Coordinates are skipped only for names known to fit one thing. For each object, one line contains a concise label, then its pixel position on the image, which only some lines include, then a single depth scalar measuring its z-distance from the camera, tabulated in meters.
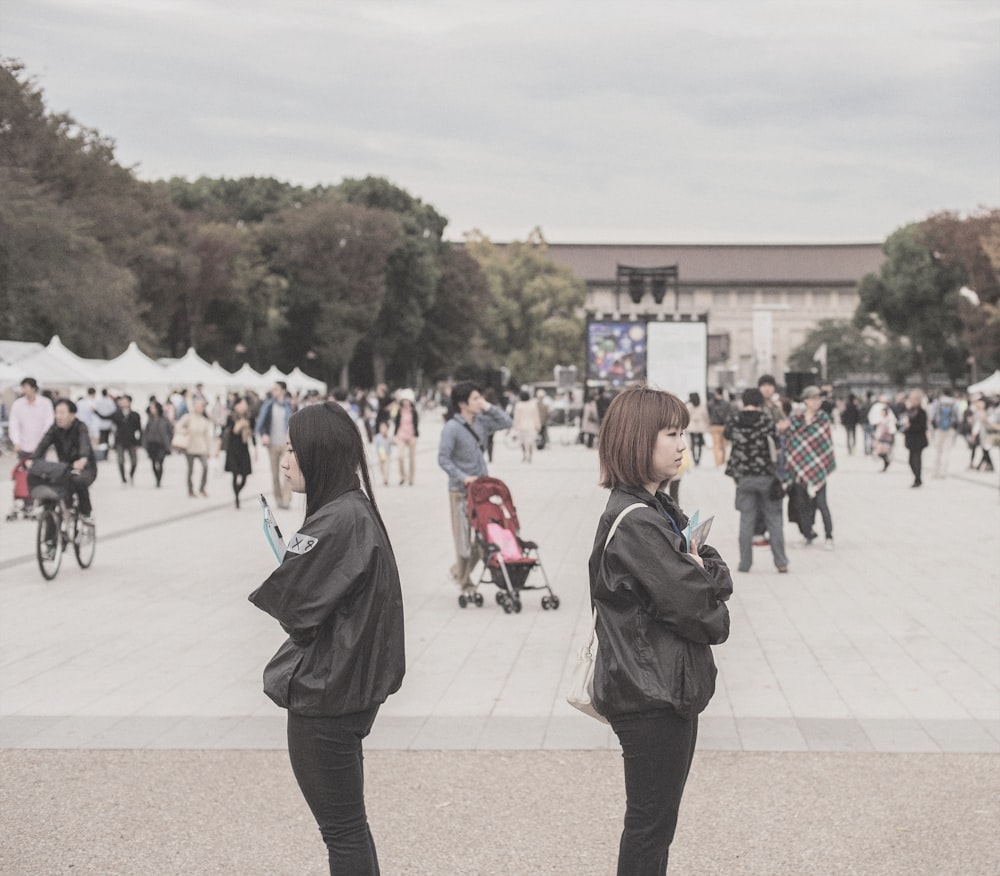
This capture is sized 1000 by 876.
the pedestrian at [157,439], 24.95
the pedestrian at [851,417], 38.50
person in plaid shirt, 14.64
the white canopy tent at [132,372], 37.75
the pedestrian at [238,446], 20.25
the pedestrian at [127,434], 25.86
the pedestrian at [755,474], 13.16
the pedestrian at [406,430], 25.22
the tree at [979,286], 67.31
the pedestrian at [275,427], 20.25
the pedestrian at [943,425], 26.91
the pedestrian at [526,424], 34.06
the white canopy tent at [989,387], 55.34
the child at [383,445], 26.39
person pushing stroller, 11.21
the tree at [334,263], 74.52
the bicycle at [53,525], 12.56
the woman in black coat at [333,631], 3.67
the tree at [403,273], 79.12
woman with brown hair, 3.49
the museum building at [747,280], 133.12
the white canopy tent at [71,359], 36.97
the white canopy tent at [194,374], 41.84
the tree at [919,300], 81.69
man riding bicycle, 12.81
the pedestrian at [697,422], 29.31
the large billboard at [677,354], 32.16
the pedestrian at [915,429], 24.19
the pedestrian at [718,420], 32.41
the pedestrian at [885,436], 29.17
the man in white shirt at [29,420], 16.28
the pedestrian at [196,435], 22.42
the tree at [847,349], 98.56
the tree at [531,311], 90.81
